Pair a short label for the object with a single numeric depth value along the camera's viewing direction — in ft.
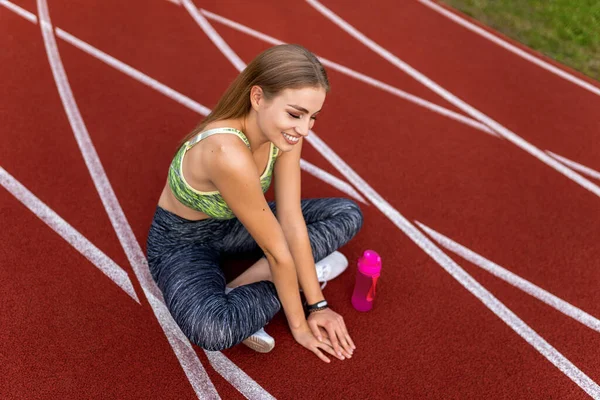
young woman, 8.32
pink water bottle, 9.77
